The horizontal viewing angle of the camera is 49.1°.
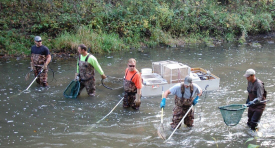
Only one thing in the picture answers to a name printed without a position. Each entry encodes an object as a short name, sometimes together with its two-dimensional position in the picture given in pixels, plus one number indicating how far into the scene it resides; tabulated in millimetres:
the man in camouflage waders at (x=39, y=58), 9844
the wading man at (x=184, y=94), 6574
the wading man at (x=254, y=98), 6578
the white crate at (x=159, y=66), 10242
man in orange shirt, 7707
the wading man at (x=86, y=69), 8617
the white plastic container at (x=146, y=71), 10424
